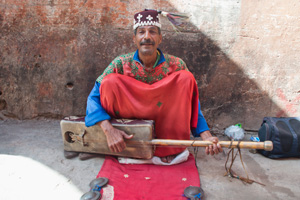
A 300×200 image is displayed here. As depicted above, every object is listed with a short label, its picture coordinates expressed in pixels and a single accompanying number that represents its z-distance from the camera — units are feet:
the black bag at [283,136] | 6.91
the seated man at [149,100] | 6.34
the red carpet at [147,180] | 5.27
